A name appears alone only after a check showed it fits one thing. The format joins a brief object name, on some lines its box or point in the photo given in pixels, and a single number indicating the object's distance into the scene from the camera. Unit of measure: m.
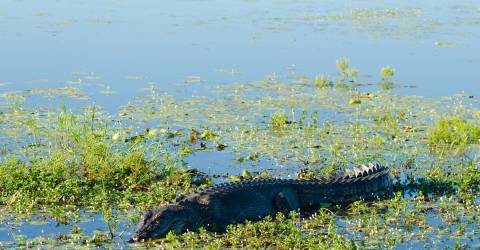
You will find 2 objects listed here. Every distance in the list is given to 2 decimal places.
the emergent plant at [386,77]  26.66
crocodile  14.60
